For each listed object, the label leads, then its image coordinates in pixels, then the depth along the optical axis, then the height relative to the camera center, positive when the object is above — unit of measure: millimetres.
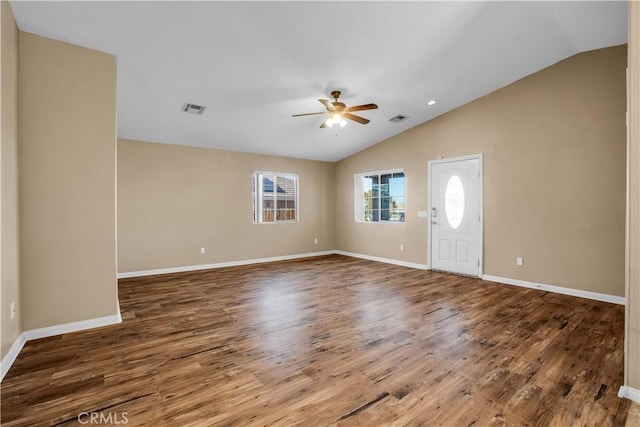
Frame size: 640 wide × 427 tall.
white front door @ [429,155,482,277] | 5320 -72
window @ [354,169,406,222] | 6680 +358
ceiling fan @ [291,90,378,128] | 4008 +1375
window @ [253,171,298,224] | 6977 +352
